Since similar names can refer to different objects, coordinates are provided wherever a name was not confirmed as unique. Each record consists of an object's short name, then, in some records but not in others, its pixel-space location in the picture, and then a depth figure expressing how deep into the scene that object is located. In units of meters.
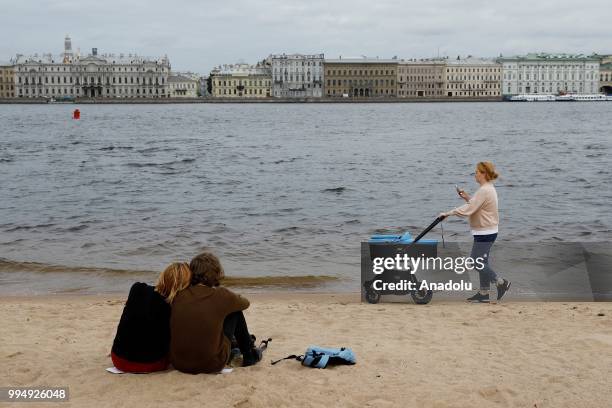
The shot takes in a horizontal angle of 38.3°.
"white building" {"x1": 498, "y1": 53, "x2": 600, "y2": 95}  157.50
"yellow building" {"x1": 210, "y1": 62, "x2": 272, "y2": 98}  148.00
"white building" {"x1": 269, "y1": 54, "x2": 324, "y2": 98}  148.75
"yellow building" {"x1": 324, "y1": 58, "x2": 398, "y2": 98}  147.00
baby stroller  7.28
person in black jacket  5.14
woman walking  7.20
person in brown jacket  5.12
